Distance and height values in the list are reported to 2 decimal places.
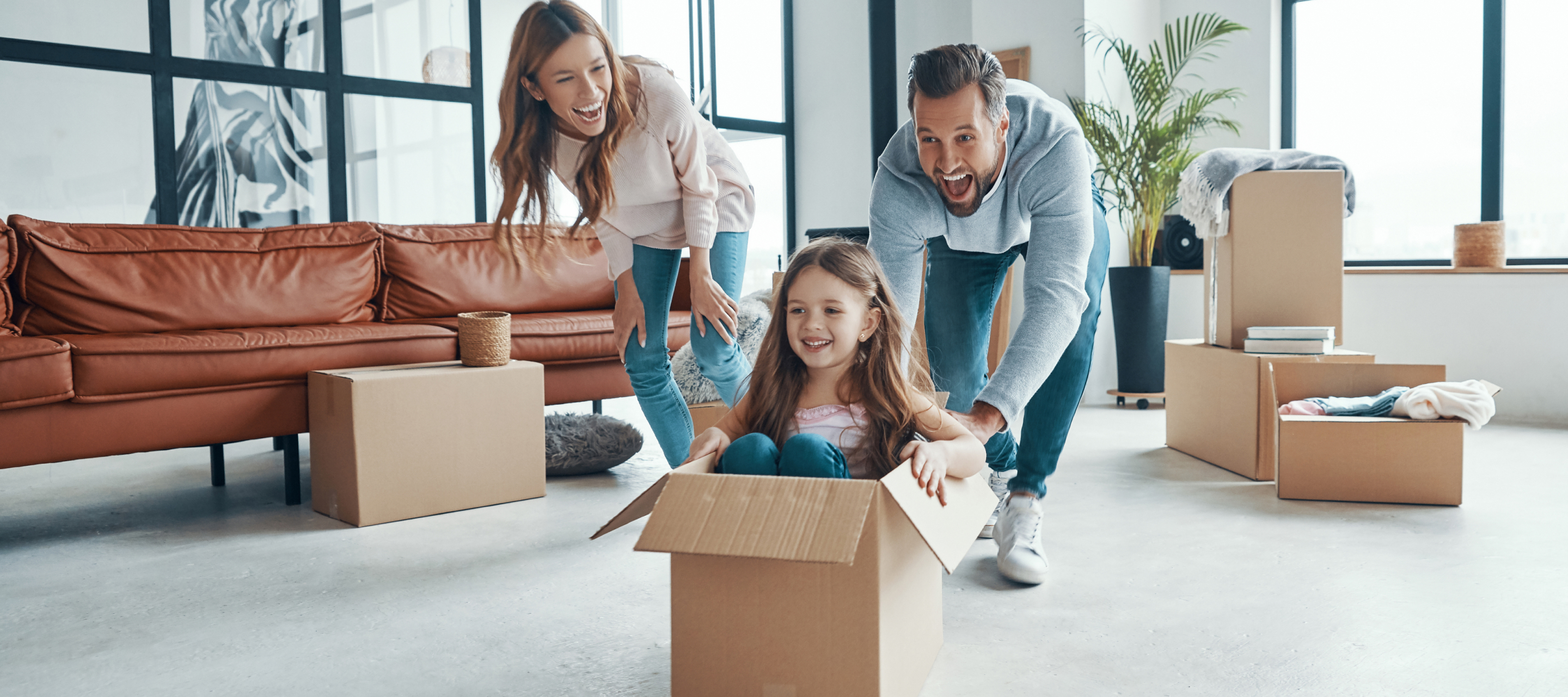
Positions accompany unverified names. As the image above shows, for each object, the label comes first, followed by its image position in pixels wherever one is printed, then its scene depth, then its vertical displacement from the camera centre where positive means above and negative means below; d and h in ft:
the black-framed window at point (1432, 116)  12.45 +2.23
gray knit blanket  8.91 +0.99
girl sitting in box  4.39 -0.43
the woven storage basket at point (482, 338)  7.79 -0.39
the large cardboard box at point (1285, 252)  8.78 +0.27
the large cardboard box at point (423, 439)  7.10 -1.13
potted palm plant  12.80 +1.51
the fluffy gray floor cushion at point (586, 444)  8.77 -1.41
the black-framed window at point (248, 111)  12.35 +2.54
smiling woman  5.44 +0.67
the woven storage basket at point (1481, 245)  11.82 +0.41
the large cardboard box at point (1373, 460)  7.22 -1.34
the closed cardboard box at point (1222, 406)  8.32 -1.14
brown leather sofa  6.97 -0.28
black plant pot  12.92 -0.53
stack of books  8.60 -0.52
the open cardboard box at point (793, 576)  3.26 -1.05
